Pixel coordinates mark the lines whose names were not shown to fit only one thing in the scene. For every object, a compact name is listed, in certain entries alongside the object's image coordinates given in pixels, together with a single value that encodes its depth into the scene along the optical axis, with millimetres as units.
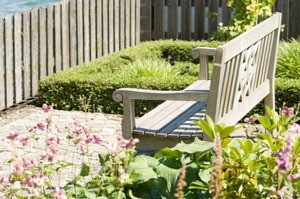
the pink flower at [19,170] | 3747
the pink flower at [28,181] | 3768
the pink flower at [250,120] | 5272
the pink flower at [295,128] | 4271
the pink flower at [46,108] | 4580
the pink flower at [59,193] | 3668
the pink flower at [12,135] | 3940
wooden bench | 6307
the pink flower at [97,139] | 4172
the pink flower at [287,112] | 4700
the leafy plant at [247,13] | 12417
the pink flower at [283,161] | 3213
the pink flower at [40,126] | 4371
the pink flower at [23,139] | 3931
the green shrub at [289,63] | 11205
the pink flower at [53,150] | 4050
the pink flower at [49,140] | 4132
